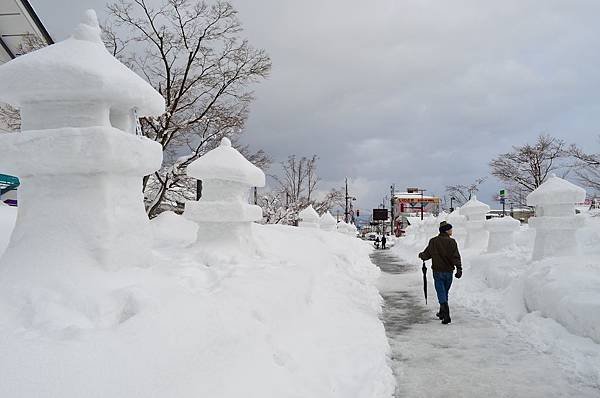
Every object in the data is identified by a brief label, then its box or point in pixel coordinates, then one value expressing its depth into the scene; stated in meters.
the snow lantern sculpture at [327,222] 23.41
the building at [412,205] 74.56
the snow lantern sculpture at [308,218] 20.06
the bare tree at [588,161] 16.77
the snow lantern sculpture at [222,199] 6.86
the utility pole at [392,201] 61.93
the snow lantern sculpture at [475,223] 15.34
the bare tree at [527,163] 27.08
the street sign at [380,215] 54.83
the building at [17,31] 14.05
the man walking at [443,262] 6.96
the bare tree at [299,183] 36.38
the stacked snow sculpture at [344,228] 32.98
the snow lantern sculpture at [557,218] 8.43
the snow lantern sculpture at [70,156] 3.52
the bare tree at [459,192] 54.76
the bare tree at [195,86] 13.55
